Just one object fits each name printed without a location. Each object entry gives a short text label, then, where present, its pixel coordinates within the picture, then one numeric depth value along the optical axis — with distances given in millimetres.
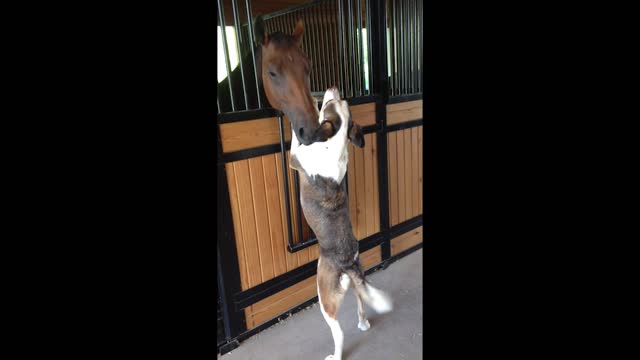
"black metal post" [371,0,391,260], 2369
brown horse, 1413
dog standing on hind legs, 1479
